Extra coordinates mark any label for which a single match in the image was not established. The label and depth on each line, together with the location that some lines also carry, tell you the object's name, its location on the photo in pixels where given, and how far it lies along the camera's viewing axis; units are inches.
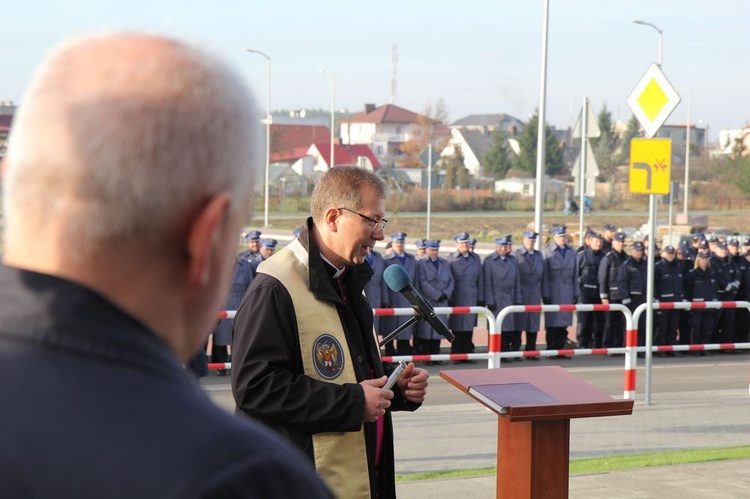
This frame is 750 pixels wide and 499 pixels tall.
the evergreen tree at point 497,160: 3956.7
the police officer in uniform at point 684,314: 768.3
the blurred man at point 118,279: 45.1
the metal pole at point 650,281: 444.5
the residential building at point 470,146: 4803.2
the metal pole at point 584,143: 960.3
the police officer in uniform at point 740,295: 776.9
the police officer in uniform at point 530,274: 727.1
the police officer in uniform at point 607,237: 792.7
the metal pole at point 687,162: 2142.6
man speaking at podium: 153.0
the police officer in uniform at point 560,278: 737.6
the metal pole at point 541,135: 887.7
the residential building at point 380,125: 5787.4
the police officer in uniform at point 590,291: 735.1
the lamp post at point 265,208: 2010.3
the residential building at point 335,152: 3880.4
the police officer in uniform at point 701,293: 761.6
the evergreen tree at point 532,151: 3823.1
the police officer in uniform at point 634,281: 740.6
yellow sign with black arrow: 438.3
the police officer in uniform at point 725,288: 774.5
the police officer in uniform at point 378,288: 652.7
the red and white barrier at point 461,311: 464.8
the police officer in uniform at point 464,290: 673.6
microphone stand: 181.5
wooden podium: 190.9
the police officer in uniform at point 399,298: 652.9
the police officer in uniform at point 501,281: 704.4
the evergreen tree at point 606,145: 3956.7
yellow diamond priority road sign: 437.1
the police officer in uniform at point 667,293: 751.1
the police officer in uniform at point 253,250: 645.9
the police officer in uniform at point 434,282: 672.4
